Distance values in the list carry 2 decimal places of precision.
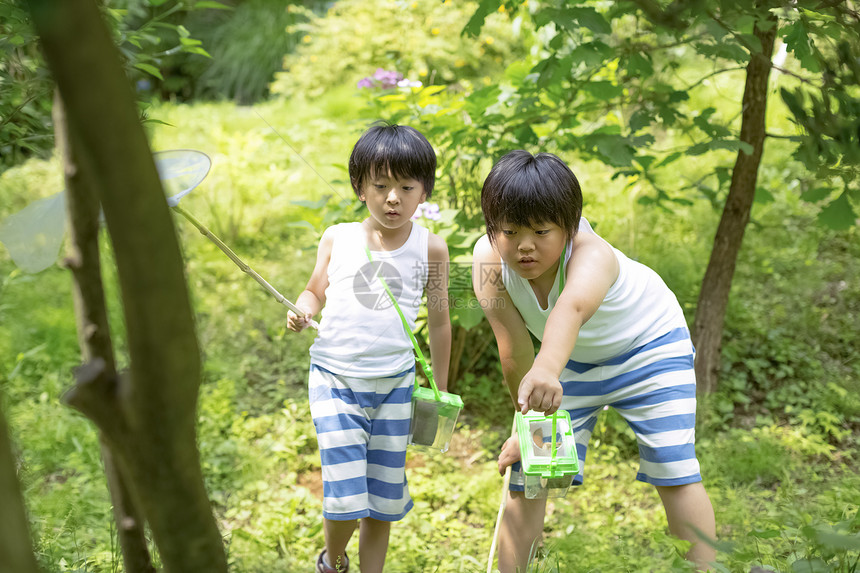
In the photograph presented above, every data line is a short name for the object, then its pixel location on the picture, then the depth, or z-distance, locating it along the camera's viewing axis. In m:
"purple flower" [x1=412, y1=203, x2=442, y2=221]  2.53
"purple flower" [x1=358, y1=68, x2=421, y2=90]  2.83
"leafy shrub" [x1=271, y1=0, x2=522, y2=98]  5.75
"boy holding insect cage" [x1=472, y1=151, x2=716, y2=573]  1.51
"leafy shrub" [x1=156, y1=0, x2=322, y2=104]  8.01
